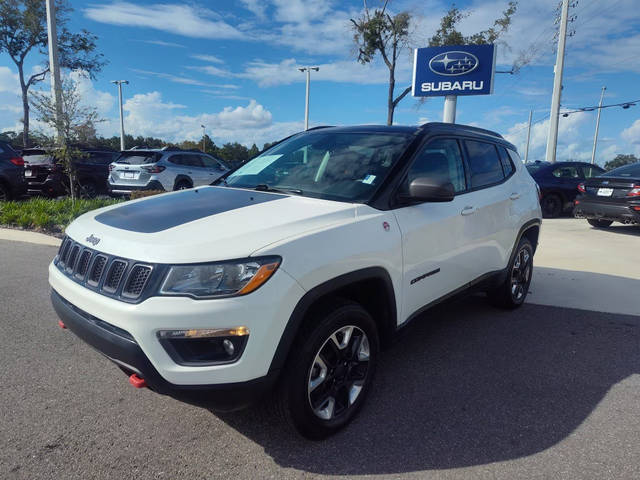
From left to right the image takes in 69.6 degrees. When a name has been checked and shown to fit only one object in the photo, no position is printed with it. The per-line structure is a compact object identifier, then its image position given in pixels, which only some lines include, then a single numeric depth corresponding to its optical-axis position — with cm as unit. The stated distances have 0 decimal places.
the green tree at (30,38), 2333
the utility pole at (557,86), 2161
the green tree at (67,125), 1012
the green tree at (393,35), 1972
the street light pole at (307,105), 3089
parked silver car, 1175
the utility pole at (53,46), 1294
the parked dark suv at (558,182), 1193
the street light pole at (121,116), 4309
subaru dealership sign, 1405
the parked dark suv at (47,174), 1168
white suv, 206
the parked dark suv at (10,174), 1070
